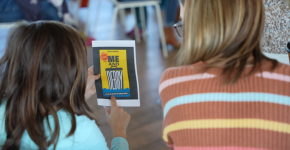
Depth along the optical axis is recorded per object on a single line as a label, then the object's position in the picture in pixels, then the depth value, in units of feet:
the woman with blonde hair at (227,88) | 5.28
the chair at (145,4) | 12.02
